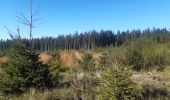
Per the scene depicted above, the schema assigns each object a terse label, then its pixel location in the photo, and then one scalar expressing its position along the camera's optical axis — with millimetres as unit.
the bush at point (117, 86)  3162
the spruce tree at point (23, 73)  4018
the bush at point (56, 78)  4397
